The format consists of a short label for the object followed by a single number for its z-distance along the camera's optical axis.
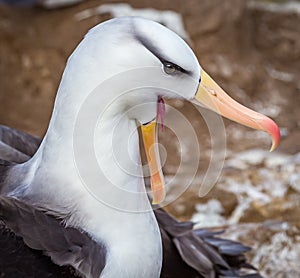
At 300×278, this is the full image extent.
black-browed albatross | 4.32
